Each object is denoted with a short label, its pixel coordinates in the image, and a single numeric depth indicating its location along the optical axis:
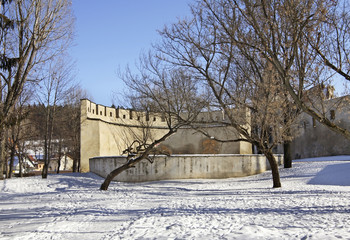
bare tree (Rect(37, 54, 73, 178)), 17.07
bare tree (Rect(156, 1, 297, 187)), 12.03
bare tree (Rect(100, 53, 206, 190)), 13.39
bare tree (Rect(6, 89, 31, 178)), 18.47
